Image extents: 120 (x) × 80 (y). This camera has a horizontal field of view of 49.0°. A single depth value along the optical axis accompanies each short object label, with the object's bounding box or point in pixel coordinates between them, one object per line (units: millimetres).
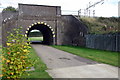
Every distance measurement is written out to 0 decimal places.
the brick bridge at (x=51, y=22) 26058
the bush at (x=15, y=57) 4531
